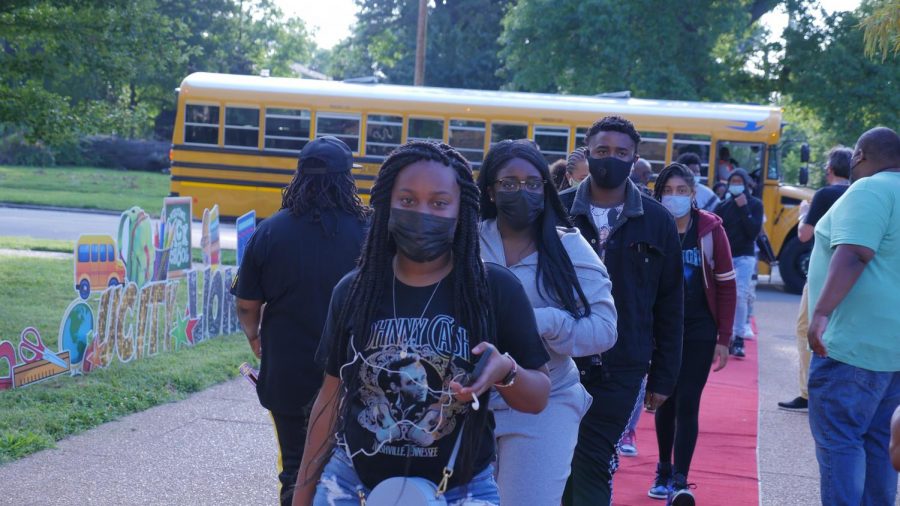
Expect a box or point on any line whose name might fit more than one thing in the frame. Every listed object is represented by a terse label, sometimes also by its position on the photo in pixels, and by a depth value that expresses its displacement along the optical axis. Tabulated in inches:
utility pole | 940.0
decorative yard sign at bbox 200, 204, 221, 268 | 407.8
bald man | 177.8
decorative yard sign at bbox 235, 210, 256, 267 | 386.9
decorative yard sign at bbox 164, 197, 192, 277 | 370.0
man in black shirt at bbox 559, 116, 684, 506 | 172.6
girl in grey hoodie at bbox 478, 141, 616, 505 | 143.6
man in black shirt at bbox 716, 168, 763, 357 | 425.1
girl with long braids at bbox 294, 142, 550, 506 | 109.1
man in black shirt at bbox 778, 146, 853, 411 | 303.0
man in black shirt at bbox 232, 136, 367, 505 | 166.4
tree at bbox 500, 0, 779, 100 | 1029.2
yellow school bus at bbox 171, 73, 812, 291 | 729.6
